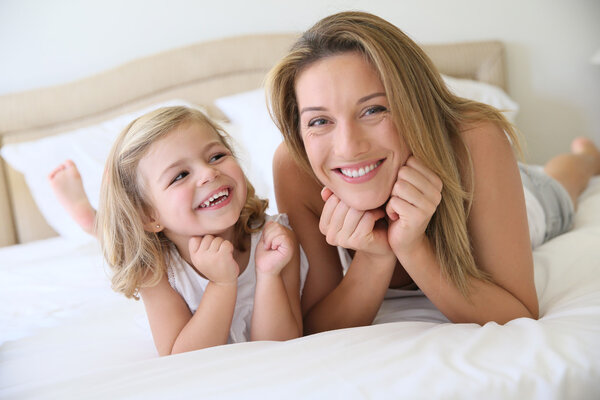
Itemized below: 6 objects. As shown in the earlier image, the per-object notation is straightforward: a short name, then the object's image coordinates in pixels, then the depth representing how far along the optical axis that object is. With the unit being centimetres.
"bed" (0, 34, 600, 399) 80
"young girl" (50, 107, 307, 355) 113
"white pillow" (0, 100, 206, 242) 223
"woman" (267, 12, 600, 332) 102
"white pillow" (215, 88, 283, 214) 210
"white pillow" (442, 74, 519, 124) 243
